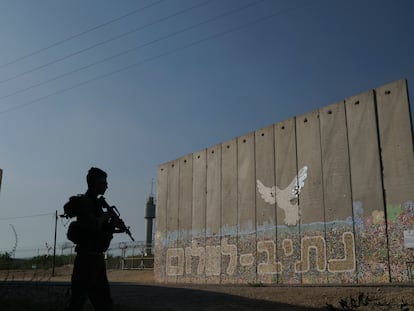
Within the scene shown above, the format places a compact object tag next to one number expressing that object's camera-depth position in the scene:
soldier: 3.81
